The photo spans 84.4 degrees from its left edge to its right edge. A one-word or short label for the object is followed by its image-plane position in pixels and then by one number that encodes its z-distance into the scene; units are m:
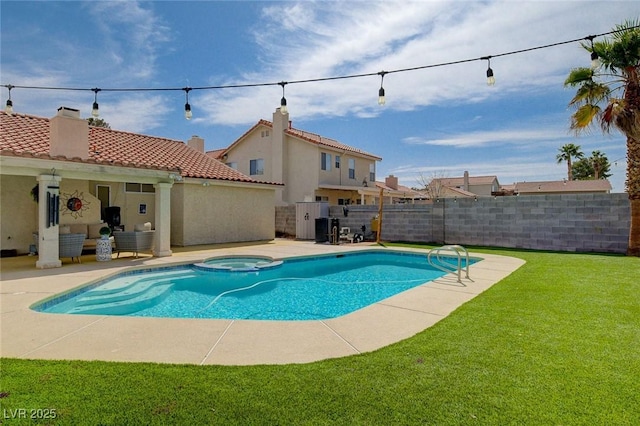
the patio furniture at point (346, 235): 18.28
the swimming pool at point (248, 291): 7.10
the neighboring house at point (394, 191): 33.72
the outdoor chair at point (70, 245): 10.67
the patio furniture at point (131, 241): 11.87
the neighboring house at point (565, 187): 41.06
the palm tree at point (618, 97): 11.89
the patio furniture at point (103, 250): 11.52
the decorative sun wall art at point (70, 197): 13.59
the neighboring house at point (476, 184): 51.50
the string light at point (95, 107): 11.86
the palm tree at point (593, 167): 54.06
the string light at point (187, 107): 11.98
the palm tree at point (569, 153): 52.97
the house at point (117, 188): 10.14
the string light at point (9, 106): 11.96
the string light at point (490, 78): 9.25
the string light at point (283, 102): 11.35
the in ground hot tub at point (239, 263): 11.02
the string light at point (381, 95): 10.59
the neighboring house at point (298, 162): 26.89
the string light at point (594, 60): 8.47
